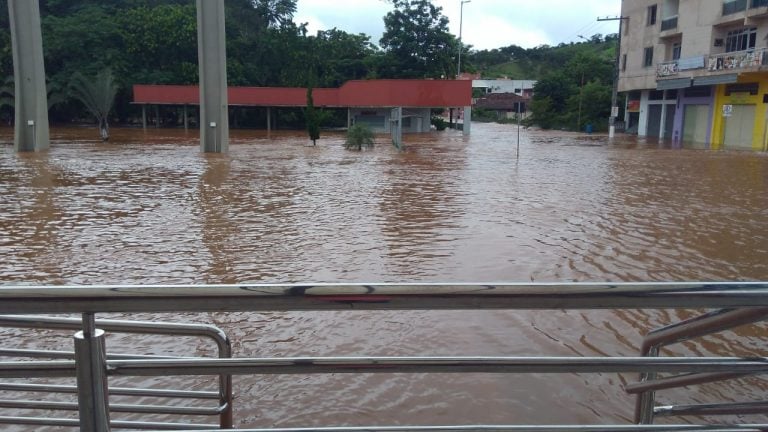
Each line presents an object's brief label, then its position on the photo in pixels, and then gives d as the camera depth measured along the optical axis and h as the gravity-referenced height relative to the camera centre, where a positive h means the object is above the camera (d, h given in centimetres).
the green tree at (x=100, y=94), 3231 +58
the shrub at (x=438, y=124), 5347 -108
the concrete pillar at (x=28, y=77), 2372 +104
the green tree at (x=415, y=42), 5444 +579
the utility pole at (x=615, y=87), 4156 +173
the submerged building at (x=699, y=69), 3262 +256
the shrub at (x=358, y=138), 2845 -124
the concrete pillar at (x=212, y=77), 2402 +116
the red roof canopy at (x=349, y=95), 4034 +96
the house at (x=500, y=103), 8756 +117
